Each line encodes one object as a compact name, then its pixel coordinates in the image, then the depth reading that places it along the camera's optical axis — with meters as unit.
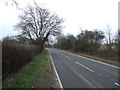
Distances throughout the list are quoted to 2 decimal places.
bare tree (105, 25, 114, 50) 23.00
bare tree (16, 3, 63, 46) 25.92
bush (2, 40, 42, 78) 4.58
